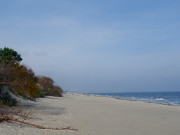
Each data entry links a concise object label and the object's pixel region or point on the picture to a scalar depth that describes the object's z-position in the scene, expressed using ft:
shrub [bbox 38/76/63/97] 118.42
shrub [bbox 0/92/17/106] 42.70
